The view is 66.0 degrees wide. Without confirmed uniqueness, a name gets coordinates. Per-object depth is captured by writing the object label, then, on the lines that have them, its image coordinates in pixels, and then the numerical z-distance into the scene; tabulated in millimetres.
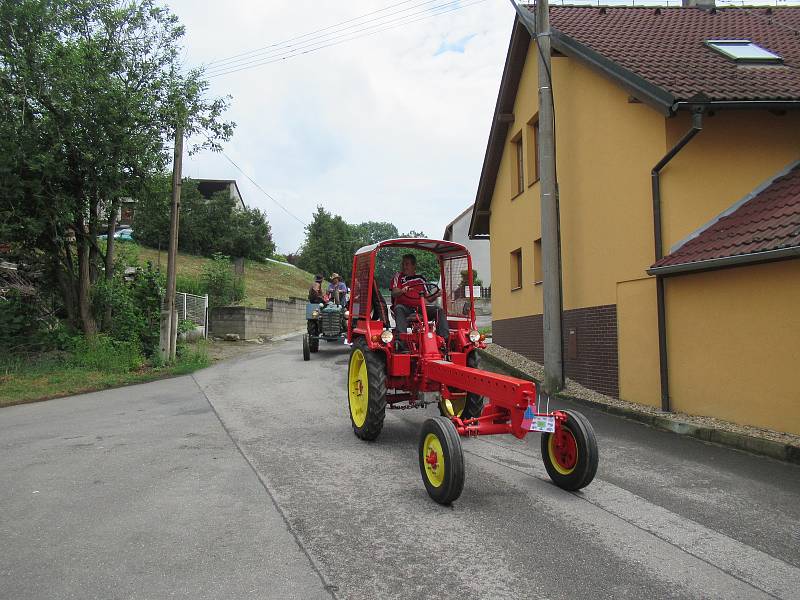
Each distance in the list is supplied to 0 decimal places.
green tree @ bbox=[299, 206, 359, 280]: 45500
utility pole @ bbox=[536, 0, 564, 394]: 9914
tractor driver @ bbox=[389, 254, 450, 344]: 7079
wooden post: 14289
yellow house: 7250
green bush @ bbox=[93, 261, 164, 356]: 14539
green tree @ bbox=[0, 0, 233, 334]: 12344
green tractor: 15523
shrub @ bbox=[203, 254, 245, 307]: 21094
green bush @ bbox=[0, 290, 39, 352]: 13273
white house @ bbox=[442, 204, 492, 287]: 45406
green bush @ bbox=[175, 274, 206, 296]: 20359
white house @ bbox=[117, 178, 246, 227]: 52059
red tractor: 4789
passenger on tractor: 16688
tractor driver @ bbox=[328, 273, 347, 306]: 16767
